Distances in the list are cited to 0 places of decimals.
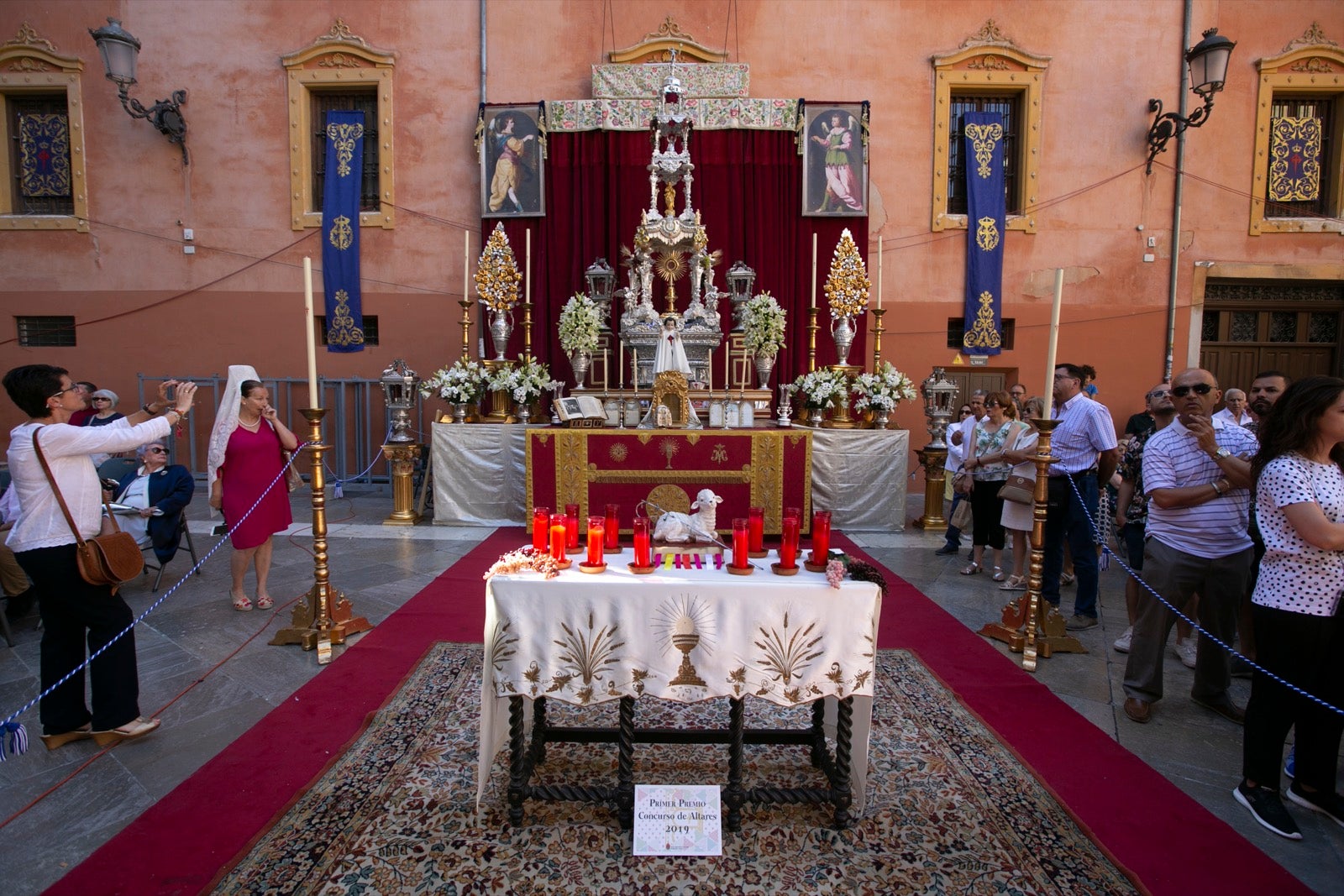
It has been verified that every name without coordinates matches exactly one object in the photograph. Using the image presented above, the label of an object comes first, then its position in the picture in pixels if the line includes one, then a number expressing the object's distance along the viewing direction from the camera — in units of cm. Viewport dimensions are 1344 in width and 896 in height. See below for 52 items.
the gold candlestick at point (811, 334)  762
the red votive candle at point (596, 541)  262
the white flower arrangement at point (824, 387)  754
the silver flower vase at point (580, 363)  781
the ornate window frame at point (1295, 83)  952
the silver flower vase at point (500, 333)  795
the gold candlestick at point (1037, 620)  400
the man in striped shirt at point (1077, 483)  465
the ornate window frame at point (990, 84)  962
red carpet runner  235
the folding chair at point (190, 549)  544
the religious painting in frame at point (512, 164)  955
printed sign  242
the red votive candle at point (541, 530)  271
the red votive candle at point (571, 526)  284
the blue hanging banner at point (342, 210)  996
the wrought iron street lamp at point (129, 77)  883
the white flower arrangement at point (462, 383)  769
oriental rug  234
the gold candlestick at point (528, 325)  783
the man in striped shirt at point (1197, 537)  330
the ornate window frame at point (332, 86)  979
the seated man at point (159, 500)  534
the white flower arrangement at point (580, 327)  769
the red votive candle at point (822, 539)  270
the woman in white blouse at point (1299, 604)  259
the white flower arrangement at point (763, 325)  754
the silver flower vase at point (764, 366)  767
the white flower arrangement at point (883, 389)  764
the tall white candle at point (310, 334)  394
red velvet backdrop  952
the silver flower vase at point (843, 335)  796
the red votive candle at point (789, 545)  261
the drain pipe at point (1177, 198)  959
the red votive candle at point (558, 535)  264
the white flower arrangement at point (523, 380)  771
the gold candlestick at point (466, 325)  746
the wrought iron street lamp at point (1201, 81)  848
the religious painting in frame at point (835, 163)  942
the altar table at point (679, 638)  247
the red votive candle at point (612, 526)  282
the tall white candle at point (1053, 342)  375
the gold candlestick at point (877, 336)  789
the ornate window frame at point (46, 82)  995
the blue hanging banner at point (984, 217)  976
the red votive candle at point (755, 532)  281
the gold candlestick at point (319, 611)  419
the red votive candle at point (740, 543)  259
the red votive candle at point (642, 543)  262
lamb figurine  306
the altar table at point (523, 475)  748
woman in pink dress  474
